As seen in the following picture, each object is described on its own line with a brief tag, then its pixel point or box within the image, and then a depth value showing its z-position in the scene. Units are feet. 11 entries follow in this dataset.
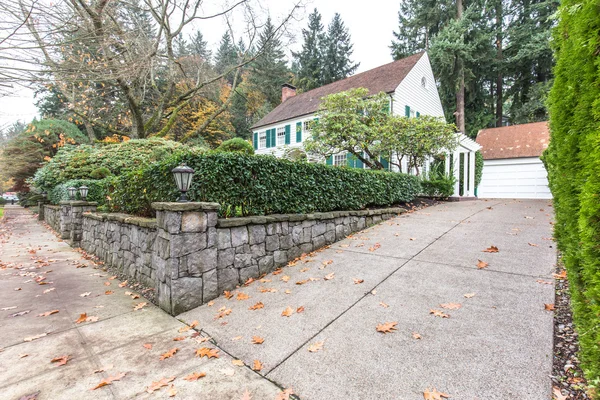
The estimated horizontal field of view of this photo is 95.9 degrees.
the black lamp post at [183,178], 10.17
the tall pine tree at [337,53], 82.43
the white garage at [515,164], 43.21
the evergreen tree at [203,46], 89.40
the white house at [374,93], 40.16
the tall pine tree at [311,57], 80.49
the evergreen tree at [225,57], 94.17
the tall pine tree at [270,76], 80.48
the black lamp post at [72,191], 23.15
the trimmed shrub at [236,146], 28.19
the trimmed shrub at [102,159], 29.19
